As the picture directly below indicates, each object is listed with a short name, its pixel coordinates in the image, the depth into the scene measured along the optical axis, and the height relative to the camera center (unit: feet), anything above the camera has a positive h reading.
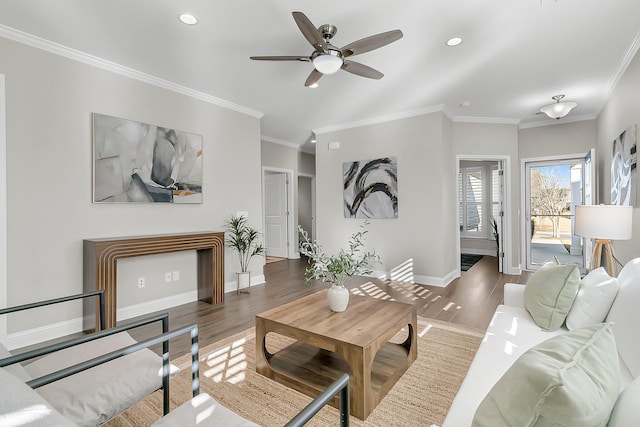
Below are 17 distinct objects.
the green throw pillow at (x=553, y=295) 6.16 -1.67
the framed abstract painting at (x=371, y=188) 16.57 +1.44
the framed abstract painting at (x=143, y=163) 10.53 +1.99
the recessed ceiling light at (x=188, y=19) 8.27 +5.29
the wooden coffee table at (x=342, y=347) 5.70 -2.55
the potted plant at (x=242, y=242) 14.39 -1.20
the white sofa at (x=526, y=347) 3.63 -2.30
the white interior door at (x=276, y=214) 23.76 +0.09
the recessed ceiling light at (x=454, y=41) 9.37 +5.21
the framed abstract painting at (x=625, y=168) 9.55 +1.48
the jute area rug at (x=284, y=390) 5.70 -3.62
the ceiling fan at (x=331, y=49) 7.74 +4.44
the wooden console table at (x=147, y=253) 9.50 -1.35
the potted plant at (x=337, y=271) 7.10 -1.28
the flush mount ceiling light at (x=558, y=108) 13.71 +4.62
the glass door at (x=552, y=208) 18.02 +0.28
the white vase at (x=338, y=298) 7.16 -1.90
